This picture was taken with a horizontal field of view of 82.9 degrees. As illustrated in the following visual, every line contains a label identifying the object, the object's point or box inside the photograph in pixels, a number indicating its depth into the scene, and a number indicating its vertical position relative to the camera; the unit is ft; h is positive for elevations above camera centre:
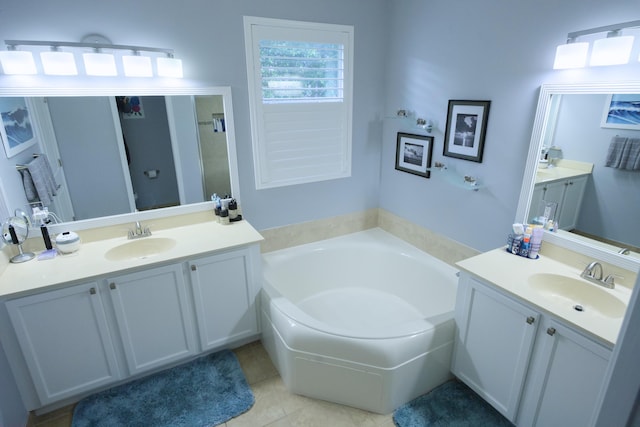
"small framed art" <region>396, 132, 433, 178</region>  9.02 -1.18
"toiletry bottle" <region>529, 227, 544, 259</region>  6.72 -2.43
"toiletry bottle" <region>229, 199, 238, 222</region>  8.40 -2.29
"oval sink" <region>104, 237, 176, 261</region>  7.48 -2.82
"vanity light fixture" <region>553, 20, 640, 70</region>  5.18 +0.81
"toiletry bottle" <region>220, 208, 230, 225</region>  8.31 -2.39
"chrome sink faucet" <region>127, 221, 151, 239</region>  7.71 -2.56
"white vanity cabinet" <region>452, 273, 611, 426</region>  5.00 -3.80
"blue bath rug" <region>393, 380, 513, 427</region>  6.46 -5.41
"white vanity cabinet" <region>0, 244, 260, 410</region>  6.11 -3.85
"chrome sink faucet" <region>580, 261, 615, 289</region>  5.88 -2.73
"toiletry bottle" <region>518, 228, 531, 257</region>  6.74 -2.49
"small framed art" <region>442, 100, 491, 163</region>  7.54 -0.49
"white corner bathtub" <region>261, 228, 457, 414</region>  6.44 -4.40
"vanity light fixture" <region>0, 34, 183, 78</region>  6.15 +0.87
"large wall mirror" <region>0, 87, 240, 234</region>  6.81 -0.83
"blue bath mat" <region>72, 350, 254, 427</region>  6.59 -5.40
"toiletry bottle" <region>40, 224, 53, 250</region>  6.88 -2.35
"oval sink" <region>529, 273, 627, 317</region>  5.69 -3.03
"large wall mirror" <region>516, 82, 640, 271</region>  5.74 -1.00
